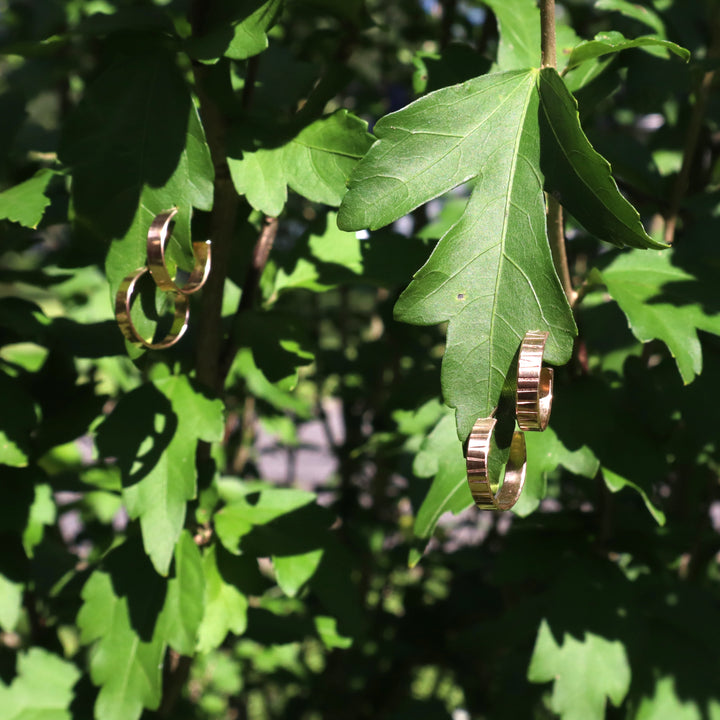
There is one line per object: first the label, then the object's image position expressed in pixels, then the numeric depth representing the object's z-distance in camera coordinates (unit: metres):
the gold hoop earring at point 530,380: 0.36
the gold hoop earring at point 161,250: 0.40
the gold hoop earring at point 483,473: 0.36
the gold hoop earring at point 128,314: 0.40
